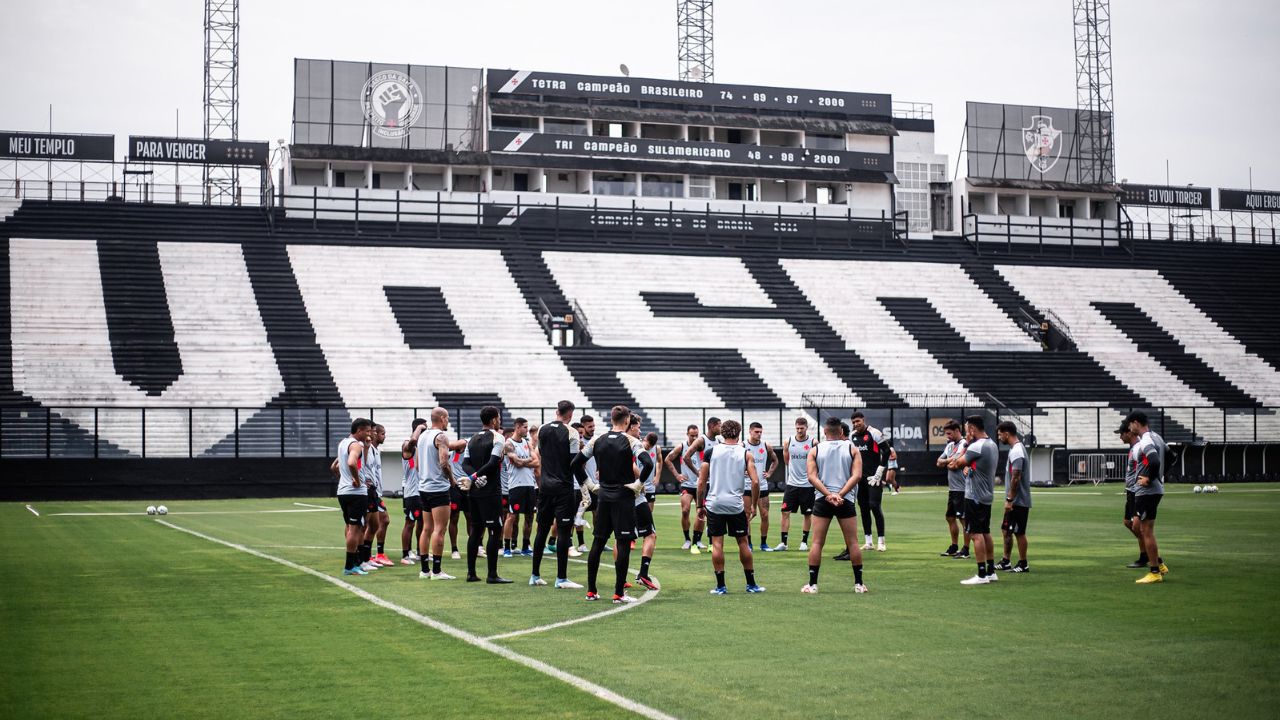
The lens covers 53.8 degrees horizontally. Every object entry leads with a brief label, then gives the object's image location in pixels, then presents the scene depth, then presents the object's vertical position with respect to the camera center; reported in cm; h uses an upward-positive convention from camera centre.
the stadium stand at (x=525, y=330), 4322 +272
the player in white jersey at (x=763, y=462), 1980 -112
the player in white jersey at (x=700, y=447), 1685 -69
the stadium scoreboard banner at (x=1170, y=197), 7281 +1187
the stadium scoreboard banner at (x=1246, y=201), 7438 +1183
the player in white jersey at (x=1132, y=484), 1632 -110
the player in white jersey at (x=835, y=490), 1473 -108
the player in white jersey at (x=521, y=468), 1641 -94
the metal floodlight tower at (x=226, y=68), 6375 +1674
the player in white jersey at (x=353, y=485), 1612 -116
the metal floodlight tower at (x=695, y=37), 6975 +2009
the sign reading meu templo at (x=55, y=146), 5781 +1141
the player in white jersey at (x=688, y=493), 2025 -155
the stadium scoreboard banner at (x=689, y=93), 6084 +1522
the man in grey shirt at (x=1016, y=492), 1625 -121
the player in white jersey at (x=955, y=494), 1878 -146
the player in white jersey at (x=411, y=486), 1769 -128
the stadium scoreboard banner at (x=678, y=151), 5975 +1207
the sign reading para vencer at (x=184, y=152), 5853 +1128
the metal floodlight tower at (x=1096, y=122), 7094 +1572
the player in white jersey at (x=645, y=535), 1516 -168
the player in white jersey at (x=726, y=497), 1448 -115
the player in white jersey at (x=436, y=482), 1634 -114
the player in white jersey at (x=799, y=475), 1994 -122
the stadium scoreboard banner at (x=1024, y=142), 6869 +1423
